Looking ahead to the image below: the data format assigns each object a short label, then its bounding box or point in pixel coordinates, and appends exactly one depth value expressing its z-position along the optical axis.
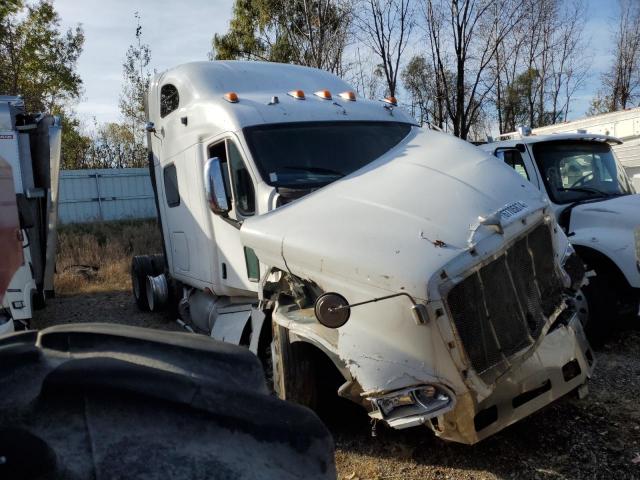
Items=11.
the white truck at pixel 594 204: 5.98
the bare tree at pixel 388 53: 17.58
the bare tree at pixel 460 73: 18.11
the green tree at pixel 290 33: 16.44
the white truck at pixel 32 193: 6.30
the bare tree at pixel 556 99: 26.64
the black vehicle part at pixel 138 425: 1.42
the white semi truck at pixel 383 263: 3.19
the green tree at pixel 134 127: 24.39
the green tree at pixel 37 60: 19.58
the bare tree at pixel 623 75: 25.84
